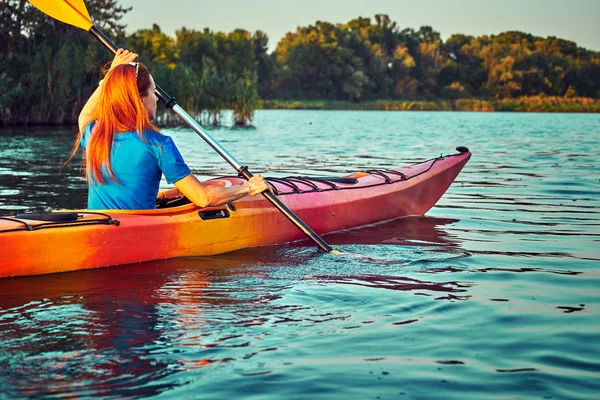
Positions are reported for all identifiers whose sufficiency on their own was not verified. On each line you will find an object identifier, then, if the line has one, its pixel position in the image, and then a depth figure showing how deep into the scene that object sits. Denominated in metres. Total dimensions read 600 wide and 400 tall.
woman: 4.27
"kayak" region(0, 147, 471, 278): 4.52
